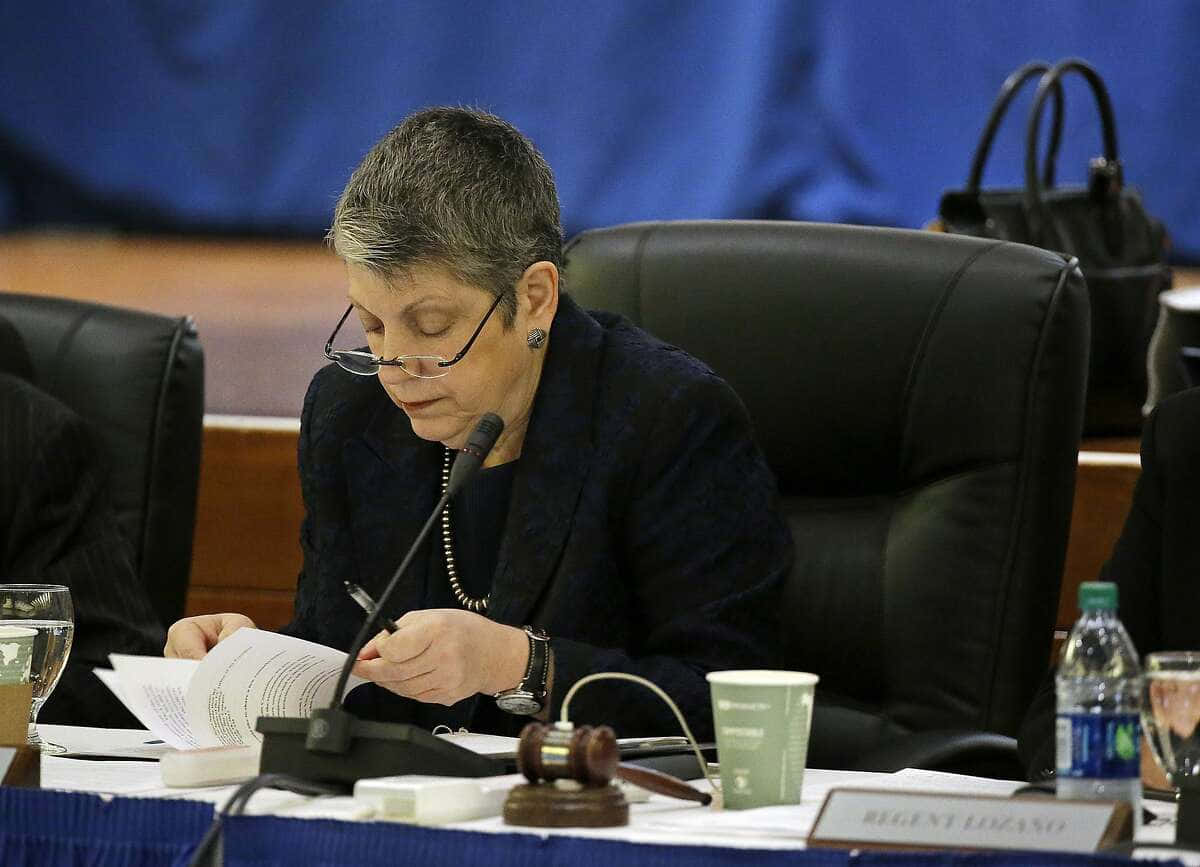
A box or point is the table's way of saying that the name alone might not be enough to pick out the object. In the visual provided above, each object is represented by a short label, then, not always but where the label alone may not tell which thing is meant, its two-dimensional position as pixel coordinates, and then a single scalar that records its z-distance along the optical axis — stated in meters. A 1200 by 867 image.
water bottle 6.76
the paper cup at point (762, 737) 6.87
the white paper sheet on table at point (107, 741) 7.23
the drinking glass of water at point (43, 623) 7.21
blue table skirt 6.63
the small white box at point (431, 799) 6.75
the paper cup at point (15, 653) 7.15
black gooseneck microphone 6.90
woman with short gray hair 7.51
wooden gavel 6.78
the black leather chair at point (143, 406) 8.24
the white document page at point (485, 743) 7.15
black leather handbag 10.03
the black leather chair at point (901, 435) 7.76
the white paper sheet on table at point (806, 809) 6.77
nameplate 6.62
